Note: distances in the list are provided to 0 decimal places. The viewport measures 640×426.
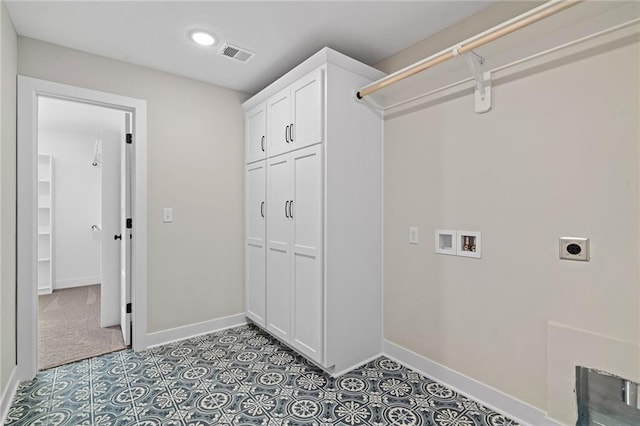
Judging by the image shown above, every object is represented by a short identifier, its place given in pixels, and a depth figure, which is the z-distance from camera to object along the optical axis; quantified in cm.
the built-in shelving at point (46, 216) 473
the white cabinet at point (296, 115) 225
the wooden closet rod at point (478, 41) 137
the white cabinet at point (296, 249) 226
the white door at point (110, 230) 318
